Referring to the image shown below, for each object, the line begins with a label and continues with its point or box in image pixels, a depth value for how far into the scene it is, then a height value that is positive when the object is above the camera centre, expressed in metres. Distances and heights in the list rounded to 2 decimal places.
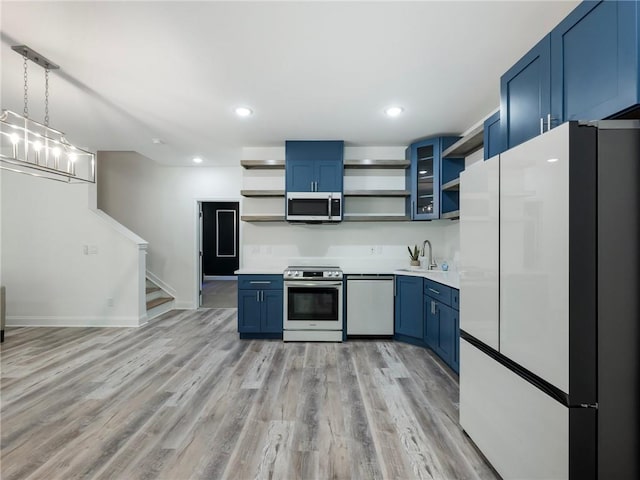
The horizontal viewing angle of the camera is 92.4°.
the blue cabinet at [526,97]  1.63 +0.84
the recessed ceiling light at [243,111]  3.08 +1.31
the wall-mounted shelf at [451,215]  3.54 +0.29
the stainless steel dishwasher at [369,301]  3.96 -0.80
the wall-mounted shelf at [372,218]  4.28 +0.30
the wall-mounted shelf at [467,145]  3.05 +1.06
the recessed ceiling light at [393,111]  3.05 +1.30
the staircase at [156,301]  5.09 -1.11
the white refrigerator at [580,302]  1.18 -0.24
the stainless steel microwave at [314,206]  4.08 +0.44
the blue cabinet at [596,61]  1.15 +0.77
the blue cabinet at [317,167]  4.13 +0.97
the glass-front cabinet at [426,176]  3.86 +0.85
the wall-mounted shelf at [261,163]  4.27 +1.05
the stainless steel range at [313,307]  3.92 -0.88
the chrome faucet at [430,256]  4.33 -0.23
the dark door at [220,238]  9.53 +0.00
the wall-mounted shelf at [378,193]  4.20 +0.64
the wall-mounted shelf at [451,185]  3.42 +0.64
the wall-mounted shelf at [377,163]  4.19 +1.05
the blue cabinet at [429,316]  2.95 -0.86
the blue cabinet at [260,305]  4.00 -0.87
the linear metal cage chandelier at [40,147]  2.22 +1.09
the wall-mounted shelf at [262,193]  4.27 +0.64
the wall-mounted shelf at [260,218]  4.29 +0.29
